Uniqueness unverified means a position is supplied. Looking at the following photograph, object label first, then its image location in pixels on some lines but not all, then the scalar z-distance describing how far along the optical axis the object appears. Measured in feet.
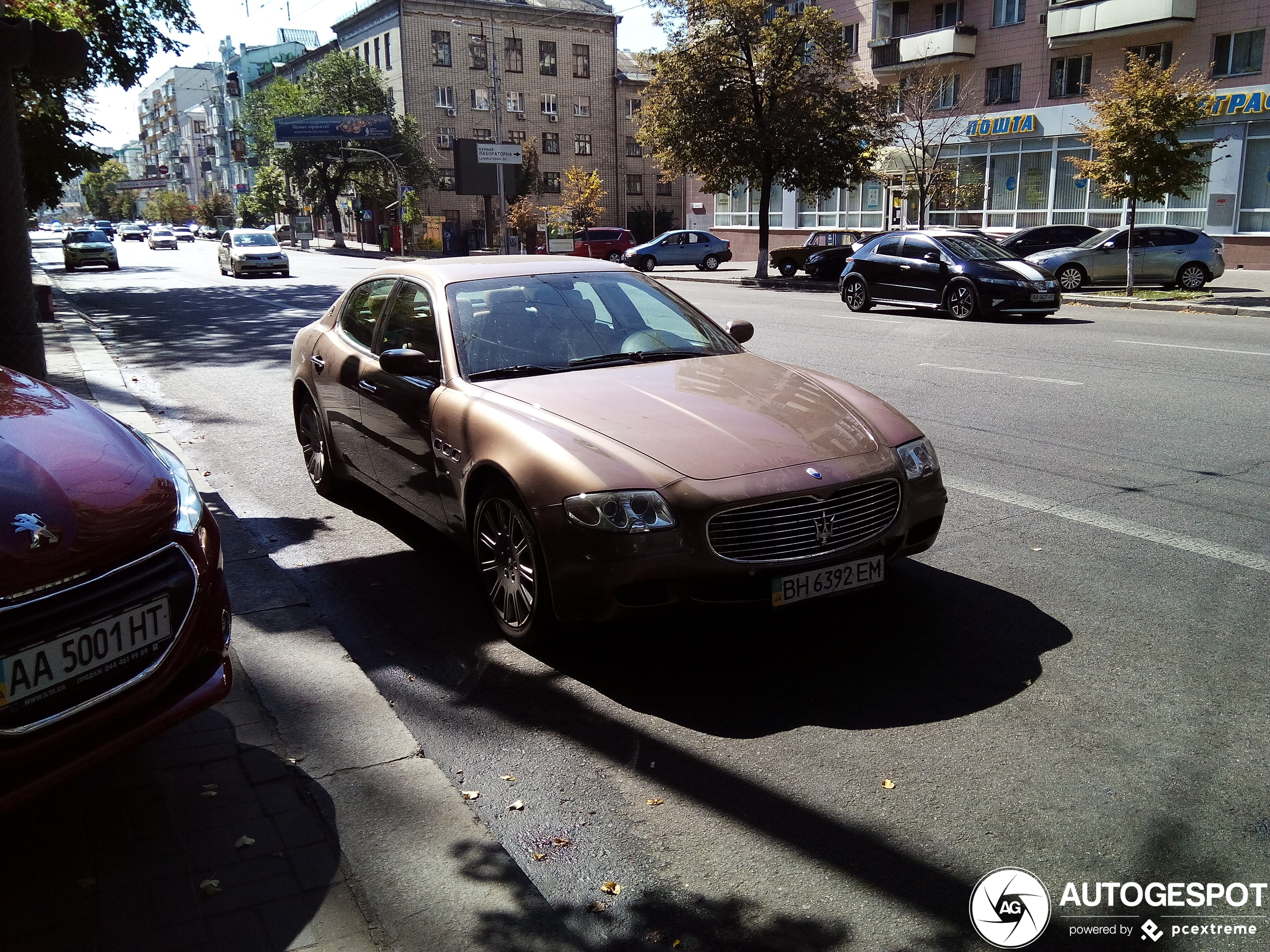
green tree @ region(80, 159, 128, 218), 525.75
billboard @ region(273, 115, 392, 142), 204.85
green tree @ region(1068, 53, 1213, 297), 67.15
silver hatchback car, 75.92
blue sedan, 138.00
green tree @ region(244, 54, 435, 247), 212.43
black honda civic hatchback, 59.31
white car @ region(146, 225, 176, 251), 217.77
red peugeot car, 8.82
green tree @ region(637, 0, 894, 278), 103.76
